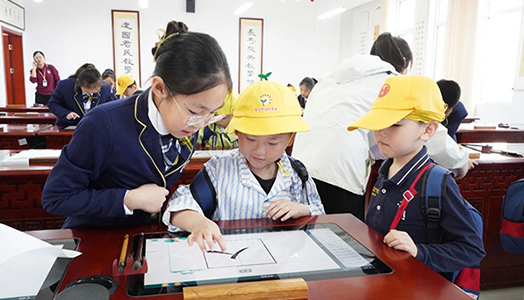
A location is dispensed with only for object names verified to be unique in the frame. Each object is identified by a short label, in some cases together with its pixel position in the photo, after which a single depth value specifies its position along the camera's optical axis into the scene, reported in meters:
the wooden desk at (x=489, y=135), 4.08
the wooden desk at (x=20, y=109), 5.87
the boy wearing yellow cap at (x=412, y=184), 1.00
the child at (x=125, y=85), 5.34
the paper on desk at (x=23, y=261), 0.69
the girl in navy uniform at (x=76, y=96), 3.75
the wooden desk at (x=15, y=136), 3.15
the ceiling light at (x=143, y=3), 7.97
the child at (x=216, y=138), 2.46
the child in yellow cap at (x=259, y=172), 1.12
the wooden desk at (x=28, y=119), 4.41
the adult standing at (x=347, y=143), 1.66
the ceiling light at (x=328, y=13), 7.92
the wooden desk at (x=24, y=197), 1.80
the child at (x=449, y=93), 2.40
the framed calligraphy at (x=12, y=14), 7.10
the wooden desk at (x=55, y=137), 3.13
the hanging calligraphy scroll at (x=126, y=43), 8.48
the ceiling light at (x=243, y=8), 8.06
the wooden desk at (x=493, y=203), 2.21
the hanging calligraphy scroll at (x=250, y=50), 9.11
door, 7.99
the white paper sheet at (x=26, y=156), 1.95
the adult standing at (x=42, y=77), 7.54
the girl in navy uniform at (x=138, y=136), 0.98
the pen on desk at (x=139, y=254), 0.76
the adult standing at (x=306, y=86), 5.88
